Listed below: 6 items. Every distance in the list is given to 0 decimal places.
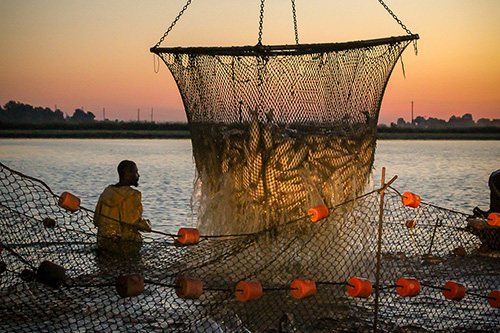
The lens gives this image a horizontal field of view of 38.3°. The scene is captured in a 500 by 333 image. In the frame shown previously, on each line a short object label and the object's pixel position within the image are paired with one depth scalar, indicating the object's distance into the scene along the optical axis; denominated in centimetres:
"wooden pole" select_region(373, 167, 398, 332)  530
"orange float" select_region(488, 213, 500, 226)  659
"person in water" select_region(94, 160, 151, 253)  717
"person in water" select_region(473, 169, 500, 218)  935
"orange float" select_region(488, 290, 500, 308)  613
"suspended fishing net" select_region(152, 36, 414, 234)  696
